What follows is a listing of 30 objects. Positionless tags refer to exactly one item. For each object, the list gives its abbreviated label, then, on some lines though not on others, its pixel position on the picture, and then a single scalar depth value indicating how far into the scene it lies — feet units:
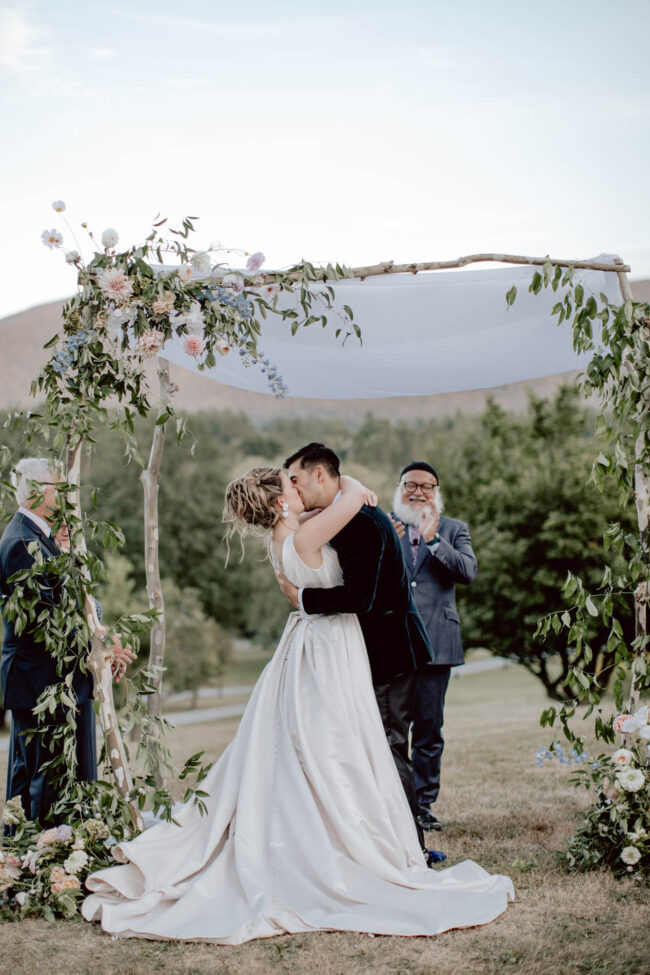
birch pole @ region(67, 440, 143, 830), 12.51
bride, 11.18
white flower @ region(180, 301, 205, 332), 12.66
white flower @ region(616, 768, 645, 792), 12.76
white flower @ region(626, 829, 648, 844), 12.73
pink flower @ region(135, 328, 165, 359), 12.31
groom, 12.34
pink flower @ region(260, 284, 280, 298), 13.14
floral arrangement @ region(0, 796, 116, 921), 11.83
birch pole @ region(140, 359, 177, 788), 15.03
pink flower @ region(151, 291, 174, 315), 12.29
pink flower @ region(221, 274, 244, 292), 12.82
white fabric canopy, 14.21
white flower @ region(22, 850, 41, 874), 12.23
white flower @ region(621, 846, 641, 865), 12.64
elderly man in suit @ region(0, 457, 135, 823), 13.47
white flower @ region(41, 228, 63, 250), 12.11
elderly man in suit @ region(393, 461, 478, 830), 16.48
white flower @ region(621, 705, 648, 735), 12.82
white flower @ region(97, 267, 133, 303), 12.12
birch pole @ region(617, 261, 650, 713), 13.00
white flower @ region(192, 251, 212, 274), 12.66
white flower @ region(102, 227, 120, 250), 12.38
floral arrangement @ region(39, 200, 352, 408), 12.35
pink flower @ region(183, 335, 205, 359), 12.61
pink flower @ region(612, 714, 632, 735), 12.94
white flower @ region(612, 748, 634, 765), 13.01
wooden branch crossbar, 12.92
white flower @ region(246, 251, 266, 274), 12.69
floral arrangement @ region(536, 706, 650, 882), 12.78
